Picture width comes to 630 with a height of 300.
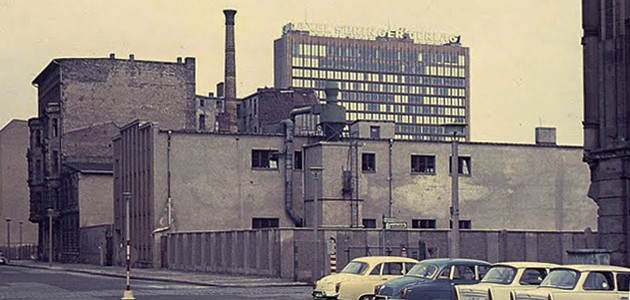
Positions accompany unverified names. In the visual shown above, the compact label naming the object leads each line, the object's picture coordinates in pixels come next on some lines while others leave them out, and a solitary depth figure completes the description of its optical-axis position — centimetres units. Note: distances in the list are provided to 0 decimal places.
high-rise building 19725
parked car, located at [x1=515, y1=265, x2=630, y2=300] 2142
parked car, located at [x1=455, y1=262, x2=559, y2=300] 2347
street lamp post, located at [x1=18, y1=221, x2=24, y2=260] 12375
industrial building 7100
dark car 2616
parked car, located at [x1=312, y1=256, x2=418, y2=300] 2956
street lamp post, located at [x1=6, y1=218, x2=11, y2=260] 11875
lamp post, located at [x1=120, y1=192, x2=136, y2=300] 3082
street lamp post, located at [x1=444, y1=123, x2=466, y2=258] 3863
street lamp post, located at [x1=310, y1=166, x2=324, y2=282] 5155
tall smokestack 9120
